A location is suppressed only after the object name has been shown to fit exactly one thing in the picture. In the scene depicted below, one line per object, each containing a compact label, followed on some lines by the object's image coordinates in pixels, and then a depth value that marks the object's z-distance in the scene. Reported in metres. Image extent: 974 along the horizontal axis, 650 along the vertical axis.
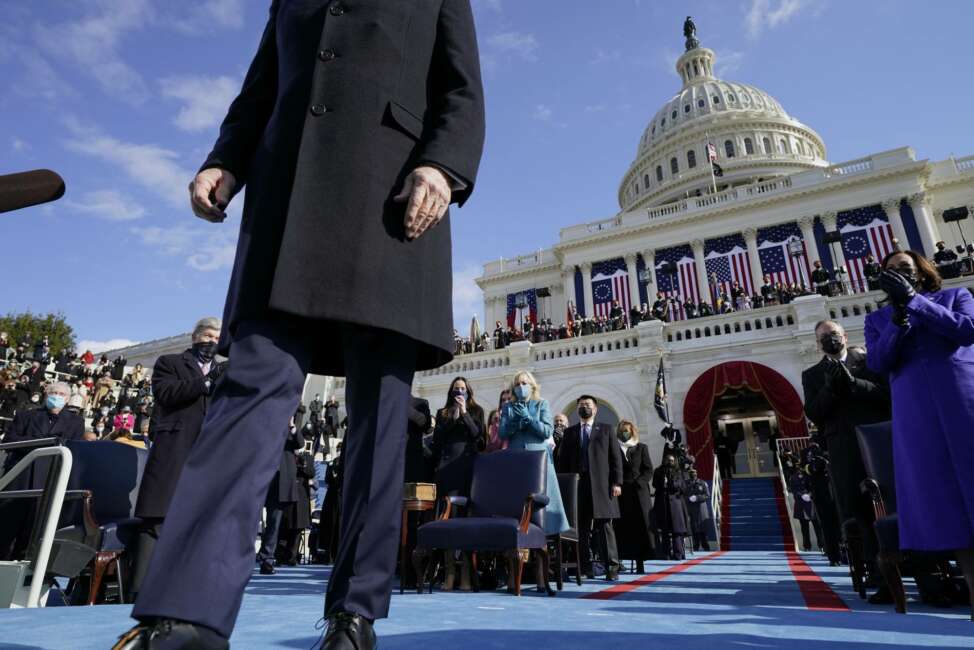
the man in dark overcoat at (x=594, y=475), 6.32
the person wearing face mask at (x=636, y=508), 7.37
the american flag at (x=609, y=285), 33.12
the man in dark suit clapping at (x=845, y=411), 4.52
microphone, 0.95
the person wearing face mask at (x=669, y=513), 9.87
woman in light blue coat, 6.07
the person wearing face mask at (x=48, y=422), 5.97
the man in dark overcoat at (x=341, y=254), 1.33
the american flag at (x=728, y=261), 30.97
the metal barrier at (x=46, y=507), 3.35
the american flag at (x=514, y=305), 36.66
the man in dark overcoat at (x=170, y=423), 3.92
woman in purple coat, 2.86
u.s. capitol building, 19.11
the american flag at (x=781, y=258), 30.22
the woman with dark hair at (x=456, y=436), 6.02
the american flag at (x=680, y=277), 31.61
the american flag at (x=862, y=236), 28.89
